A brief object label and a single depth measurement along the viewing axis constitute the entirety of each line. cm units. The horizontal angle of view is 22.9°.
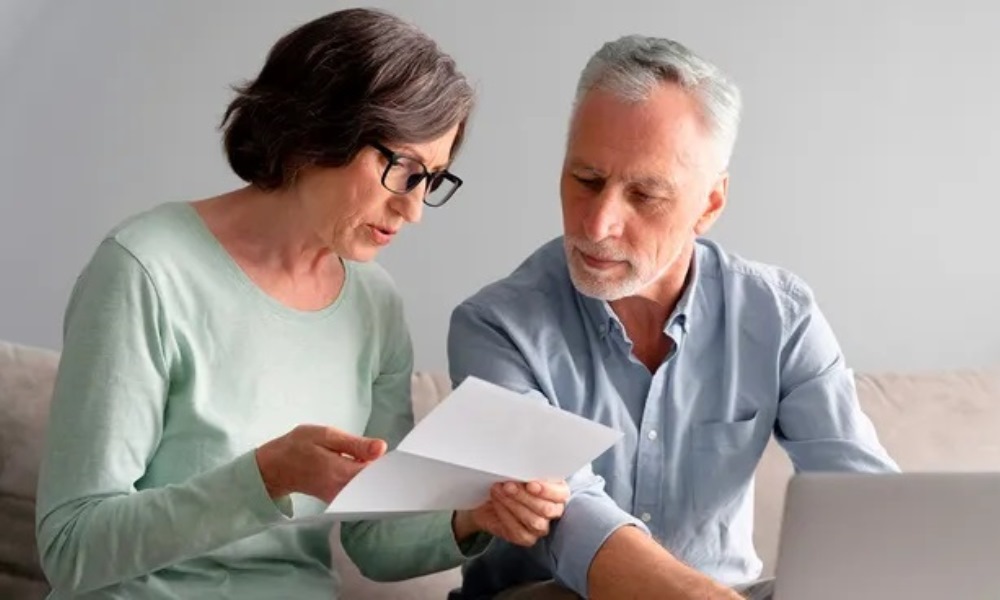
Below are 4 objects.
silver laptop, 186
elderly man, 253
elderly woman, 228
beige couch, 274
